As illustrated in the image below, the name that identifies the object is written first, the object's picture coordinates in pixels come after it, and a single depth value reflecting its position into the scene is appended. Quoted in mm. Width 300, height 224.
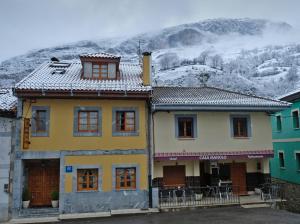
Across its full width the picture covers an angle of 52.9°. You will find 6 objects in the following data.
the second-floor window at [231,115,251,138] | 20078
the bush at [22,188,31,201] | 17078
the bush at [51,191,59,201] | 17453
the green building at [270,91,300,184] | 25391
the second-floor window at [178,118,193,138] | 19484
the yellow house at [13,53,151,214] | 17000
